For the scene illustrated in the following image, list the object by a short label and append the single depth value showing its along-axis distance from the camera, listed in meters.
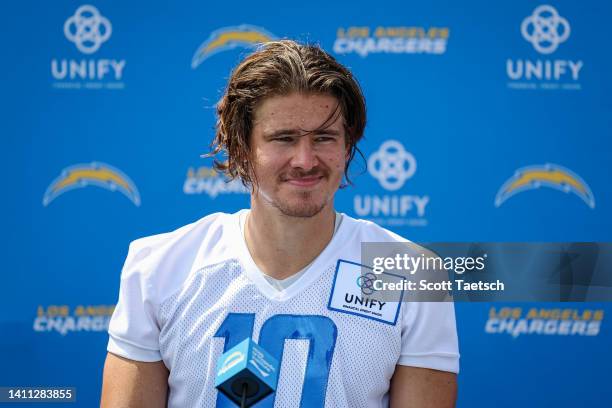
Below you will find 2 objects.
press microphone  4.91
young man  5.25
